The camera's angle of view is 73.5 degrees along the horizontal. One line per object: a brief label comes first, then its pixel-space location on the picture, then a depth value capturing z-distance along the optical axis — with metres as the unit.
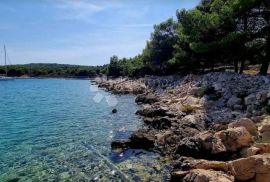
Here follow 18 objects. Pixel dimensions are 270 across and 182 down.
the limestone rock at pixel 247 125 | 10.36
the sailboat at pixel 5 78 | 87.12
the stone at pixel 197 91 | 18.99
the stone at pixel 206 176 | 6.71
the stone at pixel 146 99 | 23.76
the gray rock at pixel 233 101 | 15.28
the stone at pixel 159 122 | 13.93
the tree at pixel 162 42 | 39.40
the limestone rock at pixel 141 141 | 11.44
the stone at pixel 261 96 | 13.81
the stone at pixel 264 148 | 8.30
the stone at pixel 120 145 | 11.39
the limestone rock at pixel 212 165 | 7.64
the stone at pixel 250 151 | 8.27
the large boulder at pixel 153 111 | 16.13
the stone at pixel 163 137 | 11.41
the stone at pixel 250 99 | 14.27
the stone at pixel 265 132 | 9.96
